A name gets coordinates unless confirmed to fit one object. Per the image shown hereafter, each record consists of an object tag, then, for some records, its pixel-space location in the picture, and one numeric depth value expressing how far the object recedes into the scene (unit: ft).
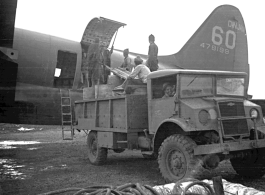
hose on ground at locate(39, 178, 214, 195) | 8.58
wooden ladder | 32.38
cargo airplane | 30.12
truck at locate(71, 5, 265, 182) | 15.05
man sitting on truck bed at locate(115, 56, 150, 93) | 20.75
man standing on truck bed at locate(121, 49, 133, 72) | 32.27
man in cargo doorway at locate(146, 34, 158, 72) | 28.09
